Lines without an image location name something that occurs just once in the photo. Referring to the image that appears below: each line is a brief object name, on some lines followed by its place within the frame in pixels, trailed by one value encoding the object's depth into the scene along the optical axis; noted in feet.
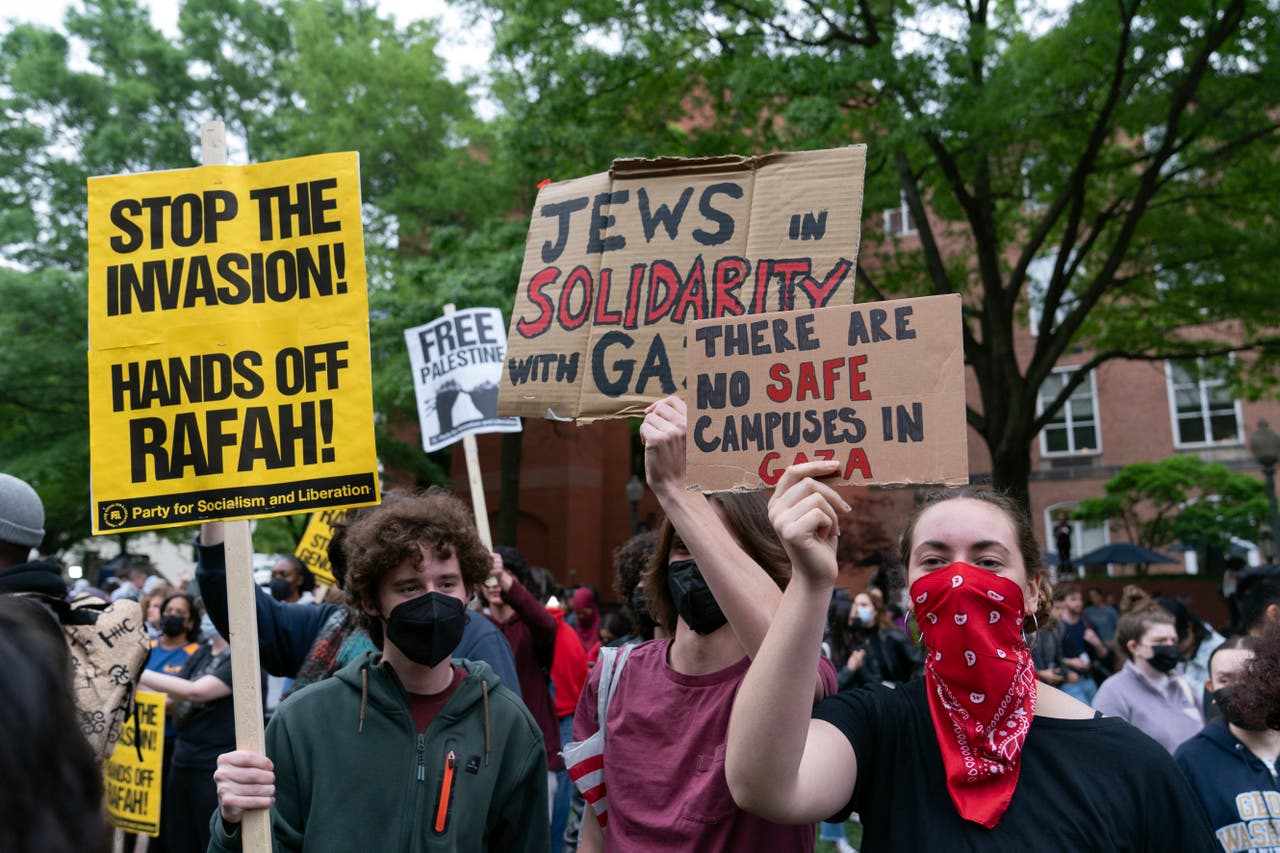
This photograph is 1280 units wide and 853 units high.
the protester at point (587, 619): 30.60
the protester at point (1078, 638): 31.91
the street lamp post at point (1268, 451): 44.86
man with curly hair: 8.73
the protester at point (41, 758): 3.80
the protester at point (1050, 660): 28.02
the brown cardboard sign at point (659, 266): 9.51
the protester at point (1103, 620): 38.55
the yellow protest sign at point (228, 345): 9.43
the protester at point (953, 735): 6.55
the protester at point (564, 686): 21.43
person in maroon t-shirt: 8.24
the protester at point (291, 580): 25.46
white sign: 21.72
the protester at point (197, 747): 18.78
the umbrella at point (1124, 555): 80.74
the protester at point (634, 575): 15.48
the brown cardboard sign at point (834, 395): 7.50
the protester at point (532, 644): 19.98
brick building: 95.96
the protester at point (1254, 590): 17.47
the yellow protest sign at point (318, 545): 24.28
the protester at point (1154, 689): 18.35
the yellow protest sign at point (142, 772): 19.01
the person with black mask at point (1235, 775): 11.16
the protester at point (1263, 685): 9.50
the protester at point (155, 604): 29.04
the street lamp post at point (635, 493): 70.13
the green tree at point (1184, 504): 85.71
